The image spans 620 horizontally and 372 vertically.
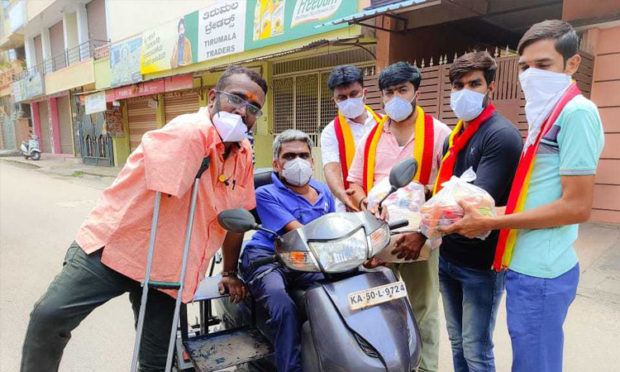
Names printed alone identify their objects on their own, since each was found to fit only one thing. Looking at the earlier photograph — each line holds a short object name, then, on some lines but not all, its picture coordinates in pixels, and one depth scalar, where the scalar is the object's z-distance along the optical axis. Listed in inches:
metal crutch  70.4
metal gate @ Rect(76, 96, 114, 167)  737.6
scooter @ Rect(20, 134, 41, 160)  866.1
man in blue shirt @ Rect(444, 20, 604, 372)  60.4
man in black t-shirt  75.6
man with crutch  69.7
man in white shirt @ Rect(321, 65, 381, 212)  114.7
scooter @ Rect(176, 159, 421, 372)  63.8
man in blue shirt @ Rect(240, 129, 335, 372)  79.0
